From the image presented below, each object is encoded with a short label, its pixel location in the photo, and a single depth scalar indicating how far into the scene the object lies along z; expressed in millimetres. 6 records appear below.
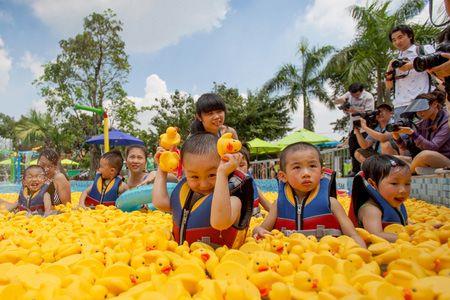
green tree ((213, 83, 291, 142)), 27750
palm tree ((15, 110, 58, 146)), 27859
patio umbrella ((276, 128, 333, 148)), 16953
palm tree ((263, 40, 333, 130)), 23344
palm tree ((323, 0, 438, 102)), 14141
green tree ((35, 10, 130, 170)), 20578
